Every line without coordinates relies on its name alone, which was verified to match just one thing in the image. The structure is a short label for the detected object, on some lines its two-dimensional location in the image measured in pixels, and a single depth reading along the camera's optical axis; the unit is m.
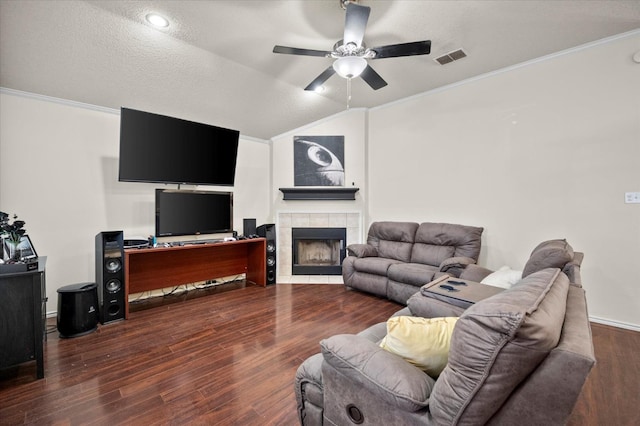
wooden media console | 3.52
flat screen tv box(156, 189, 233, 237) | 3.58
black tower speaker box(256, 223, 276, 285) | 4.35
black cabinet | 1.94
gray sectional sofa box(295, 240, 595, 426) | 0.74
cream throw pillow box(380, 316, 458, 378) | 1.10
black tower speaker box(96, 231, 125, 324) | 2.91
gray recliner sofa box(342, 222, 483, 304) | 3.30
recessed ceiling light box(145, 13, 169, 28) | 2.34
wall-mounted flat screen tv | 3.11
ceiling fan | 2.17
